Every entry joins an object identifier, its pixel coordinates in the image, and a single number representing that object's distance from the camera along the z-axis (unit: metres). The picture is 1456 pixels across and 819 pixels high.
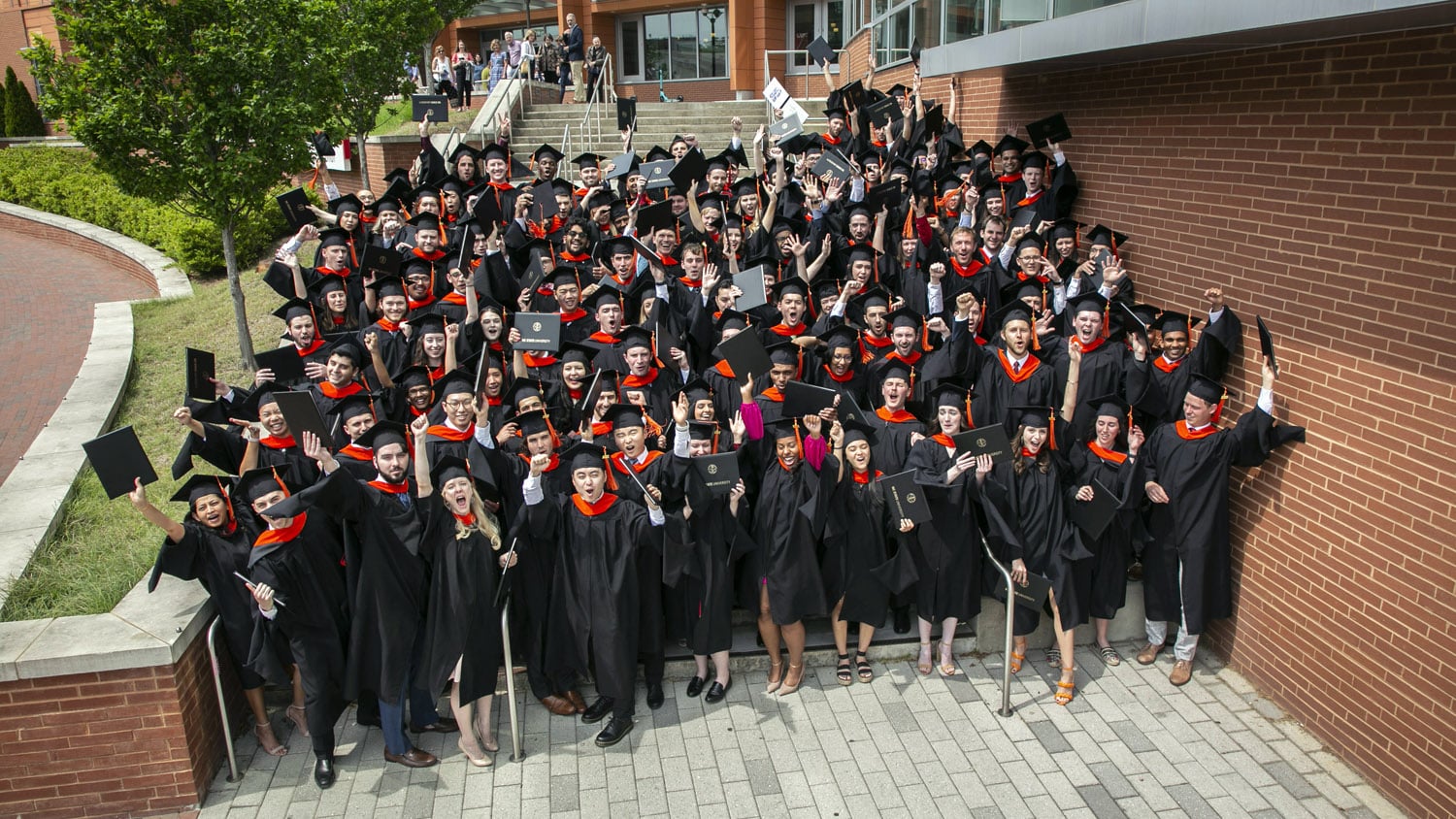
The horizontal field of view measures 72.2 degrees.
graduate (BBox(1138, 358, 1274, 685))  6.21
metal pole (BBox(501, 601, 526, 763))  5.40
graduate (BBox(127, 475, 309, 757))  5.27
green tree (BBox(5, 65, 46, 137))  27.80
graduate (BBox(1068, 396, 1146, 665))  6.31
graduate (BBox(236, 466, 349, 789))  5.27
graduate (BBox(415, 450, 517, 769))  5.35
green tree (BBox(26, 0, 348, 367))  8.73
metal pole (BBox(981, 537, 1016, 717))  5.80
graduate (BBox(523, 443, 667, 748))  5.68
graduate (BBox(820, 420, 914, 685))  6.15
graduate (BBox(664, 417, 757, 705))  5.88
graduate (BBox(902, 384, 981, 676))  6.18
